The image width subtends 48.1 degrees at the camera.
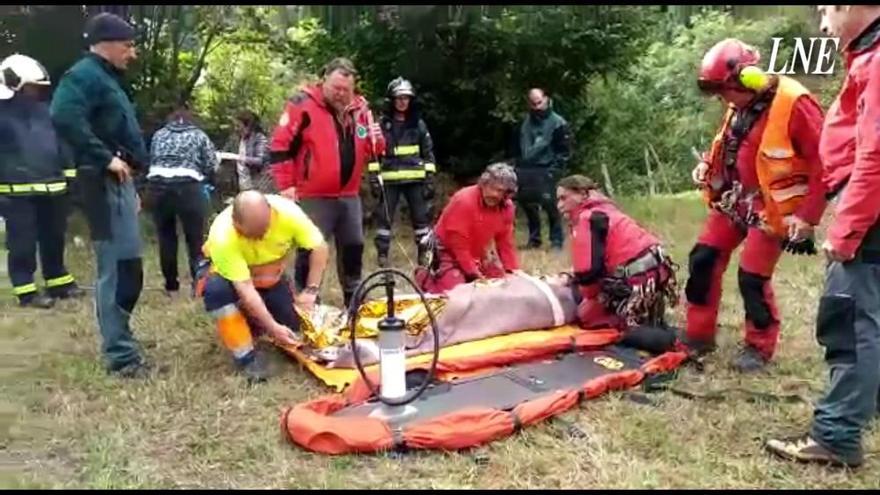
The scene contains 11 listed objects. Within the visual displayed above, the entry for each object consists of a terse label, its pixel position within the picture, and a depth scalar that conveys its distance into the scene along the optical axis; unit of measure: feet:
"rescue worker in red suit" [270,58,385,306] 17.33
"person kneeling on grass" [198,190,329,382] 14.80
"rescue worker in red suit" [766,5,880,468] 9.93
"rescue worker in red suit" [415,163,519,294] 18.54
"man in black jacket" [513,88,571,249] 28.99
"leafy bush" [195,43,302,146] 37.22
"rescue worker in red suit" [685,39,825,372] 13.93
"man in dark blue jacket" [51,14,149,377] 13.88
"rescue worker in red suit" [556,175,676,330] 16.03
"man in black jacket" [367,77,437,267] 25.36
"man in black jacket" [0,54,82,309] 20.34
